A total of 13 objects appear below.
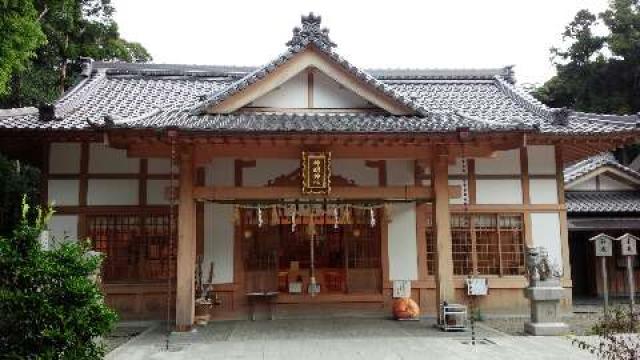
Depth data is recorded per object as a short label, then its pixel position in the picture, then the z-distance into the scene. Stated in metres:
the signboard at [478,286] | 15.12
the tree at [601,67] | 32.75
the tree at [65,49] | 24.44
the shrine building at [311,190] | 12.62
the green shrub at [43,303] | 7.30
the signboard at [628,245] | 13.62
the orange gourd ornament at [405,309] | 14.25
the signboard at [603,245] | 13.66
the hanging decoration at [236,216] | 13.78
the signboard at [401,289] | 15.16
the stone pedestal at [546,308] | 12.24
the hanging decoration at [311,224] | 13.51
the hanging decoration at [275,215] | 13.47
